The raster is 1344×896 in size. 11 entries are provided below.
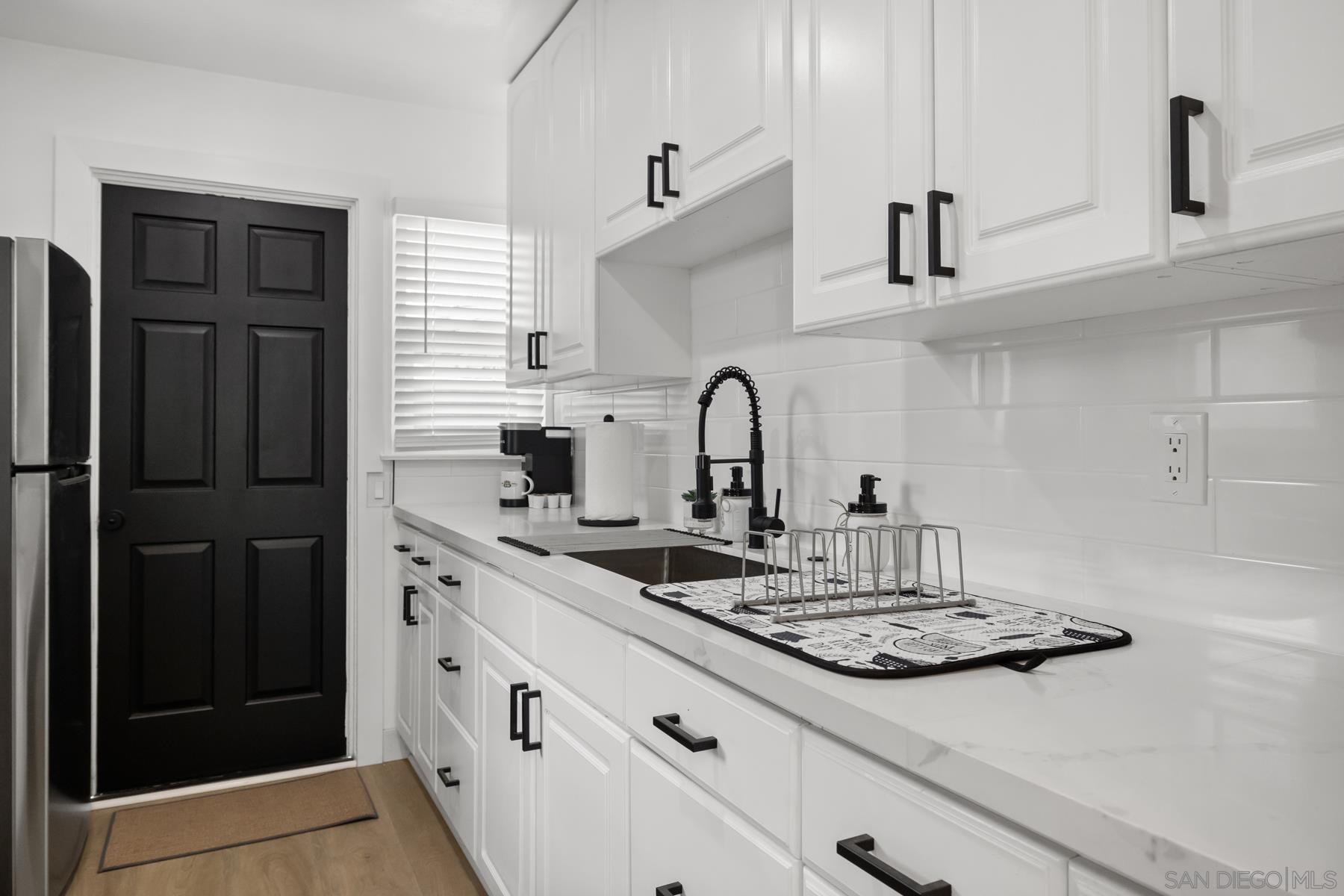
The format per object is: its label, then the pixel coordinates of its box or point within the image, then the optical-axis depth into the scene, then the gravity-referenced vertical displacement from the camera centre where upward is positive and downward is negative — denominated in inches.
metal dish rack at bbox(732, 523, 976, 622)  47.8 -9.1
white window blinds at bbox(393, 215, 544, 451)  130.2 +17.5
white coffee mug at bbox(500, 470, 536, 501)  122.0 -5.1
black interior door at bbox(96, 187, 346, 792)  116.0 -5.6
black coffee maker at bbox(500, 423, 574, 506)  124.3 -0.6
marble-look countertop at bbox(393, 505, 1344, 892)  22.1 -9.7
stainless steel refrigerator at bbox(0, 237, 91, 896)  80.3 -10.7
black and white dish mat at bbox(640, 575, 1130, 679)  37.8 -9.3
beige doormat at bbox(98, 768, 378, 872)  101.7 -47.4
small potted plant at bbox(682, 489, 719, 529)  84.7 -7.2
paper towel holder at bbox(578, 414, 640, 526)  99.9 -8.6
